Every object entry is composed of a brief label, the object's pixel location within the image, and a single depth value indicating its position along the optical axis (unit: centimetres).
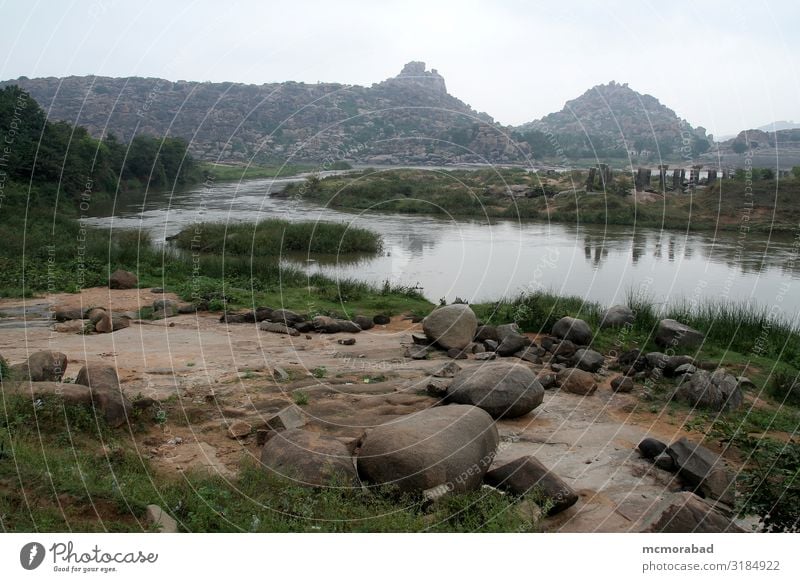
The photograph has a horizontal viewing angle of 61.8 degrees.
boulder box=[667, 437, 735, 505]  662
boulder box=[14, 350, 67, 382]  836
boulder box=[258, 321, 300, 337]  1330
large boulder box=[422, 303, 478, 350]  1201
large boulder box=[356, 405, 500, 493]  607
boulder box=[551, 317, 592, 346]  1226
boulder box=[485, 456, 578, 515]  610
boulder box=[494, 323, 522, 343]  1212
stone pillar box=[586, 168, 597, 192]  4772
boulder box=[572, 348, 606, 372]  1090
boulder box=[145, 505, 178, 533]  504
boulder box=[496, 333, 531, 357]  1180
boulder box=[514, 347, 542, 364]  1130
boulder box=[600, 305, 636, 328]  1394
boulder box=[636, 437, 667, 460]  744
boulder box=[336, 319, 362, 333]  1384
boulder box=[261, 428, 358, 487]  611
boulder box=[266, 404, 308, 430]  735
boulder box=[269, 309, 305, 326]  1405
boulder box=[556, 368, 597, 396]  991
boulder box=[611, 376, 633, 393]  1001
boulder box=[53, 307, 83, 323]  1361
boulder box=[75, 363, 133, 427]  739
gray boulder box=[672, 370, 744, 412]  928
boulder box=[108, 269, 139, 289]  1759
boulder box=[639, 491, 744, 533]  531
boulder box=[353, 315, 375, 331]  1441
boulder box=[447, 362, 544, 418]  852
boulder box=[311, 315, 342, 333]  1359
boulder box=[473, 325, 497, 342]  1242
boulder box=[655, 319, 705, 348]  1225
